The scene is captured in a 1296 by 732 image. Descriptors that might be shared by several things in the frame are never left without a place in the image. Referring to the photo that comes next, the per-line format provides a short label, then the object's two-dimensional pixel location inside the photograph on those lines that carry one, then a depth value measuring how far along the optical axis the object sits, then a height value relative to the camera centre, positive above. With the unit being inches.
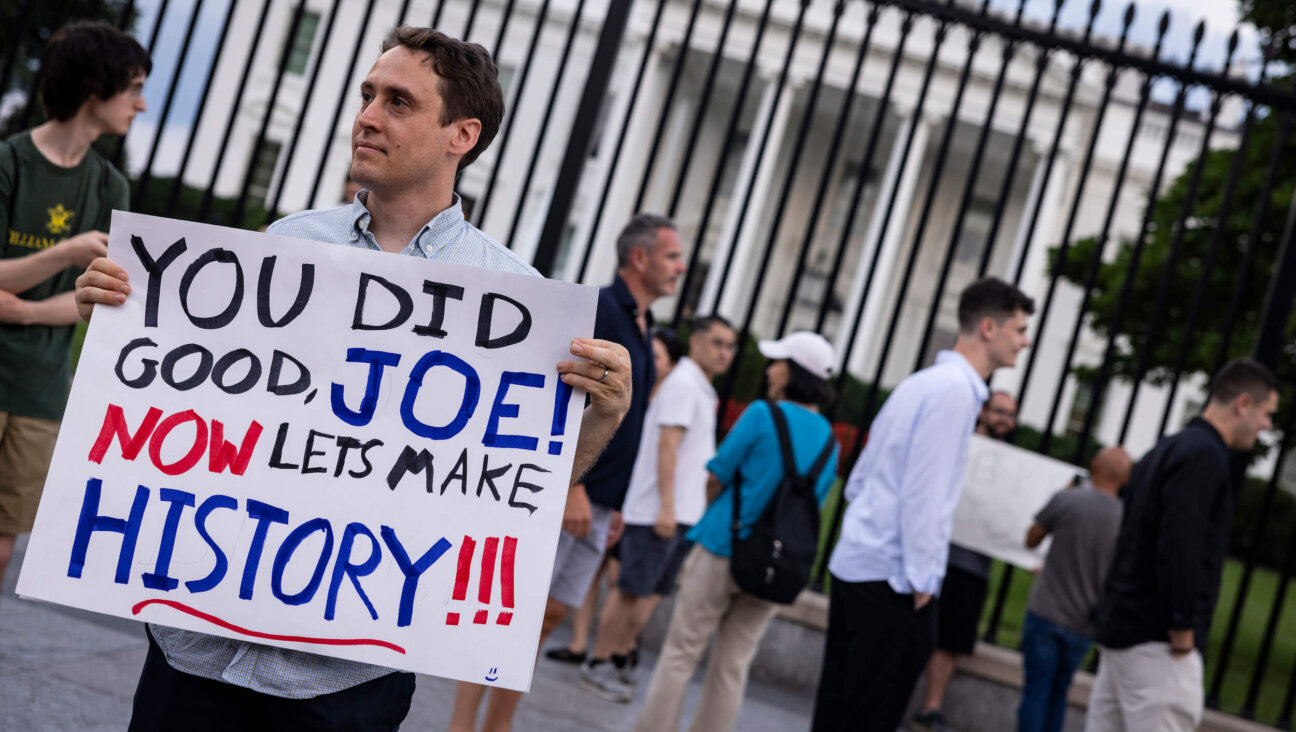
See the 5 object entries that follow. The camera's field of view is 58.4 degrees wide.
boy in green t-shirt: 129.7 +0.8
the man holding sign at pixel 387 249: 74.2 +3.9
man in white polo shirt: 221.3 -18.3
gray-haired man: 157.1 -7.6
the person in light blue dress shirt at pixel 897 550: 151.6 -11.5
